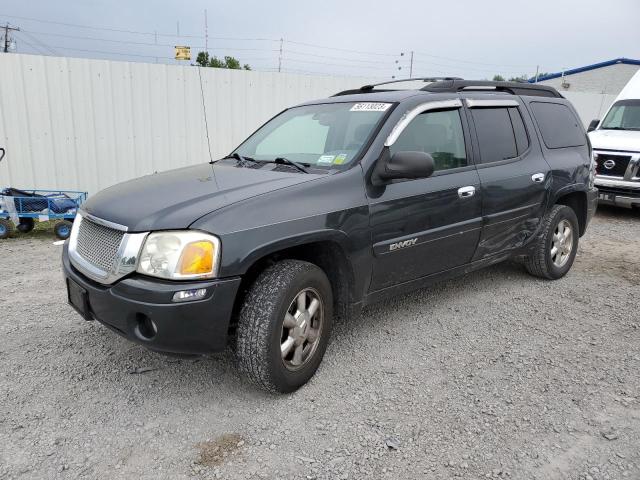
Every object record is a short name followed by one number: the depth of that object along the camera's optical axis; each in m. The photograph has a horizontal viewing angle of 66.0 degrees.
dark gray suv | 2.48
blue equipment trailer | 6.16
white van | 8.09
